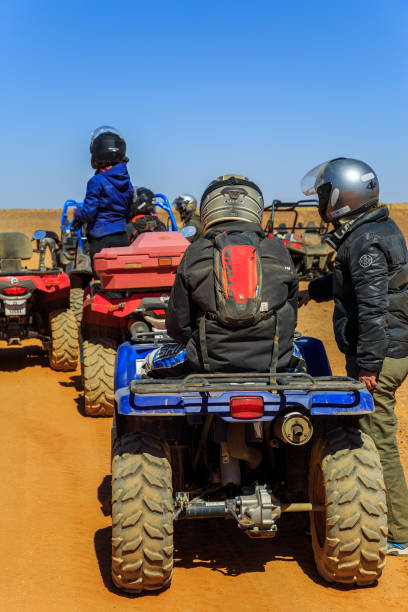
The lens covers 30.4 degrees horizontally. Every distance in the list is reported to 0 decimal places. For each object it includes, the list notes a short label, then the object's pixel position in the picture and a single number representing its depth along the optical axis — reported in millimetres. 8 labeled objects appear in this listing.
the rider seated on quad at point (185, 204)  12453
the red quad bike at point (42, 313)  9469
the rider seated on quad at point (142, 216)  9445
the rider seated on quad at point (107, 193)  8266
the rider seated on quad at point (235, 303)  3672
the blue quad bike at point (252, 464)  3482
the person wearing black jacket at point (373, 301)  4152
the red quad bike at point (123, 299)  6965
